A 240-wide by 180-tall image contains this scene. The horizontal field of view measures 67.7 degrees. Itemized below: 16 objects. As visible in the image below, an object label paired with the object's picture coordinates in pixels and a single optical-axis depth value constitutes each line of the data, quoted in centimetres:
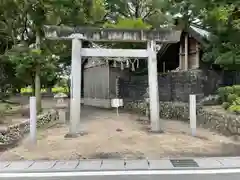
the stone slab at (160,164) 390
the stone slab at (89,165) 387
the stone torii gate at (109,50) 609
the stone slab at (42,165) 391
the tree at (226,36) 689
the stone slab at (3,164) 405
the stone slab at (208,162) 396
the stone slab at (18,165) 391
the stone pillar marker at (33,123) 521
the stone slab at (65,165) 391
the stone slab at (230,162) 402
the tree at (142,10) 995
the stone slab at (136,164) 389
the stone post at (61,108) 816
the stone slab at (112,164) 387
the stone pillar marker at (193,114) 610
